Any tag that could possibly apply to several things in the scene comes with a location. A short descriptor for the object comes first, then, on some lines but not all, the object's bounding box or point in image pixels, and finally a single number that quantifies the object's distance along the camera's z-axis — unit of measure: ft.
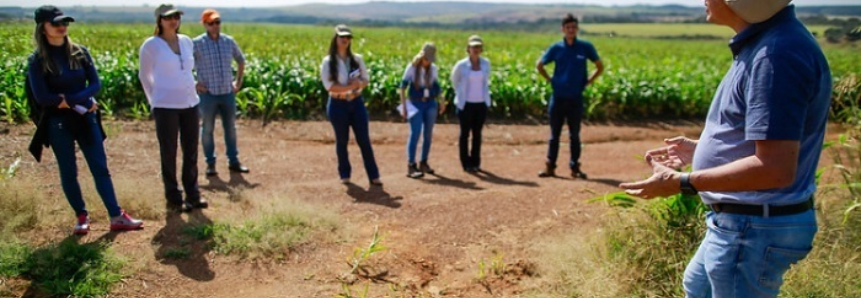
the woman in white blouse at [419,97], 24.04
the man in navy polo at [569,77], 23.70
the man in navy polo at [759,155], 6.66
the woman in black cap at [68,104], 14.69
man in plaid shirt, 22.36
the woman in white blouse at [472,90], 24.84
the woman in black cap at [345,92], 21.26
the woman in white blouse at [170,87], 17.07
